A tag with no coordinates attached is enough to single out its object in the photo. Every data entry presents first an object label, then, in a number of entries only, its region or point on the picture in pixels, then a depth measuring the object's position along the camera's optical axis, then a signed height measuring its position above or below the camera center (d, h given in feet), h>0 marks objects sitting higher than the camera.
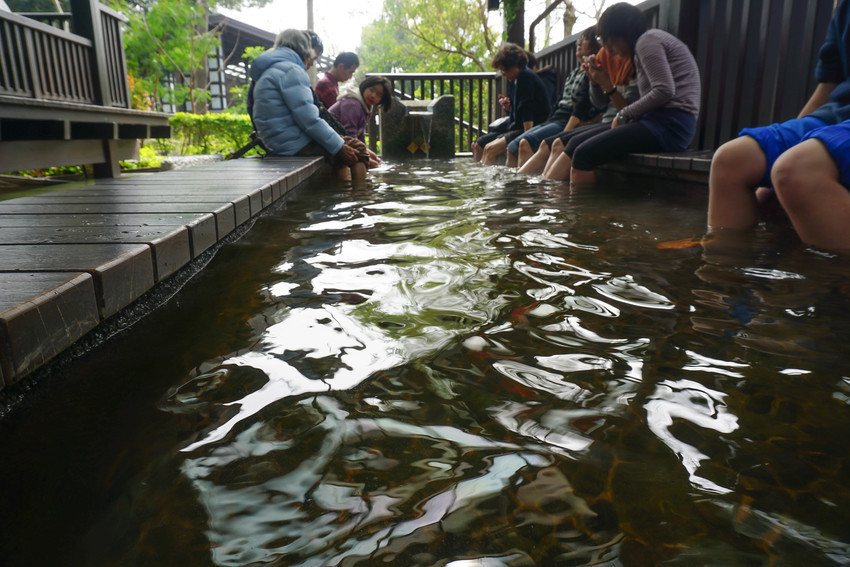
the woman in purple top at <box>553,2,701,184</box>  13.65 +0.99
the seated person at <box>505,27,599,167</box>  18.93 +0.88
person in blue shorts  6.80 -0.38
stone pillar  33.09 +0.56
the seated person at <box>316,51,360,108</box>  23.86 +2.69
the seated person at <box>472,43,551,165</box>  23.13 +1.75
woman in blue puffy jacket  17.98 +0.95
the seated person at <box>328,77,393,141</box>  24.31 +1.56
